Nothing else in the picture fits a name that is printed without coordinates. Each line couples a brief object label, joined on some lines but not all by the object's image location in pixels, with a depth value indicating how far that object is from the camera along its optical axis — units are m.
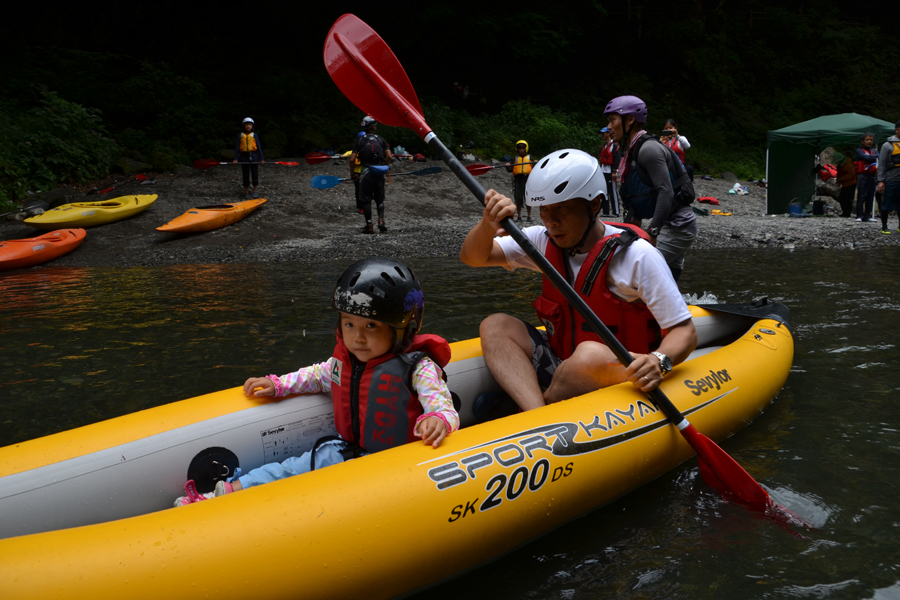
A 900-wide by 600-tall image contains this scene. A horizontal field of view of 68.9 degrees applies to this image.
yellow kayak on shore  9.34
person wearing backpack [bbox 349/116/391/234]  9.70
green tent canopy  12.75
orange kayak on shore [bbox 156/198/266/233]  9.62
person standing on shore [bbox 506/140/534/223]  11.38
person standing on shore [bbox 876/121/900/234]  9.27
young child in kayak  2.19
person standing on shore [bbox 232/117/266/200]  11.27
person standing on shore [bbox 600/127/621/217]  10.64
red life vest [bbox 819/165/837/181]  14.27
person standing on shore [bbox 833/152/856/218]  12.60
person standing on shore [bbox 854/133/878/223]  11.12
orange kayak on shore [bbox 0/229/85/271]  8.06
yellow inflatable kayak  1.56
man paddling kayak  2.47
